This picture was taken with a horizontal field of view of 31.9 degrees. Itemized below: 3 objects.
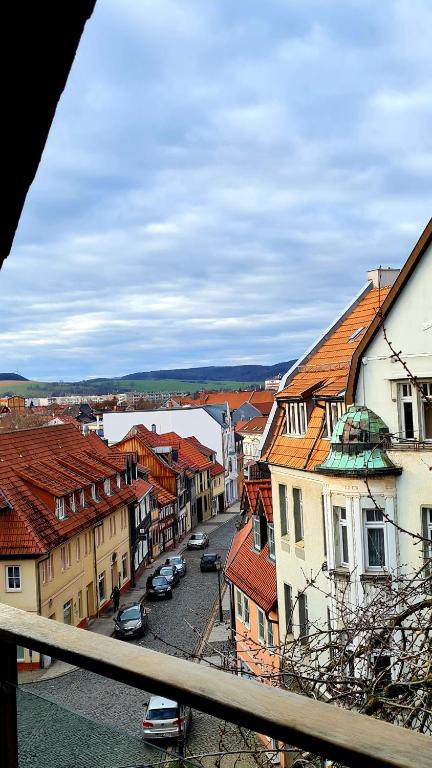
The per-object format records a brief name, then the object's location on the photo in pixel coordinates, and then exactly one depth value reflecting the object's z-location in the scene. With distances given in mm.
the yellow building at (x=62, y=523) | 24828
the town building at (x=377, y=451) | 13656
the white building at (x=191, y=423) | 71812
